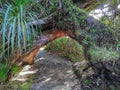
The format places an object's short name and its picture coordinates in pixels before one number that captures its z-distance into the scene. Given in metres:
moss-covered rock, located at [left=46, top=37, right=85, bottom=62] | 2.77
